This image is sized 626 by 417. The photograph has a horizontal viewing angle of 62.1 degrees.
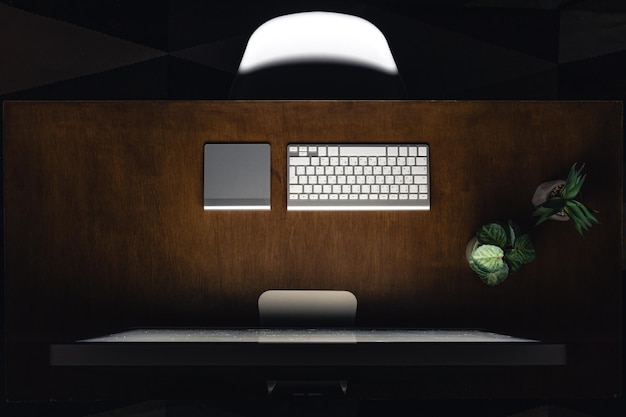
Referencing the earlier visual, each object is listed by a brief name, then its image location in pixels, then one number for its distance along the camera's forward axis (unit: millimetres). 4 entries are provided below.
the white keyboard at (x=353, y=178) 1222
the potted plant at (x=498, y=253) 1108
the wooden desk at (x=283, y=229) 1229
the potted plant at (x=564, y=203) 1125
